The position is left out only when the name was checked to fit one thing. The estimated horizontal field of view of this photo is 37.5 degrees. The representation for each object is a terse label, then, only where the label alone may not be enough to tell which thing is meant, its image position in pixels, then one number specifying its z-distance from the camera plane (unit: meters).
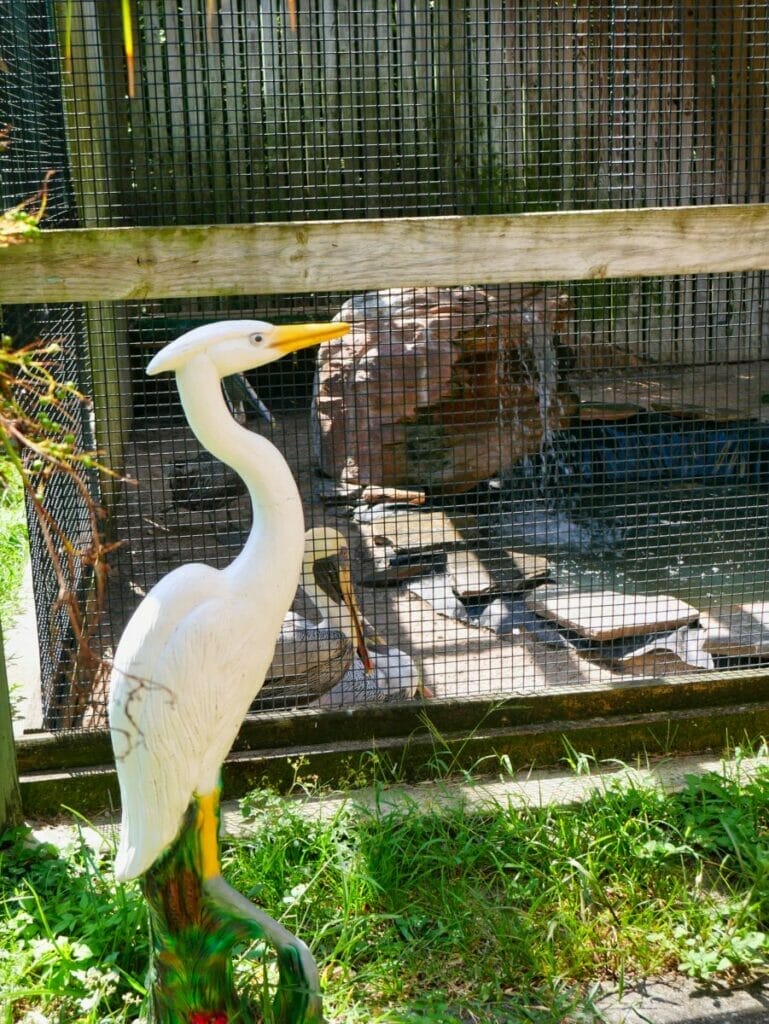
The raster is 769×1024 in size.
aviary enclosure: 3.14
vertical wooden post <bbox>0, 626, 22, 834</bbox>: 3.12
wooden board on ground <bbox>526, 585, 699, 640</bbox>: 4.42
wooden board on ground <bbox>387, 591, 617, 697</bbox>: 4.33
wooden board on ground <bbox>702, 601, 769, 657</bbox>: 4.35
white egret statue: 2.04
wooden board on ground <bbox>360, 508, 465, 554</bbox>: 5.50
